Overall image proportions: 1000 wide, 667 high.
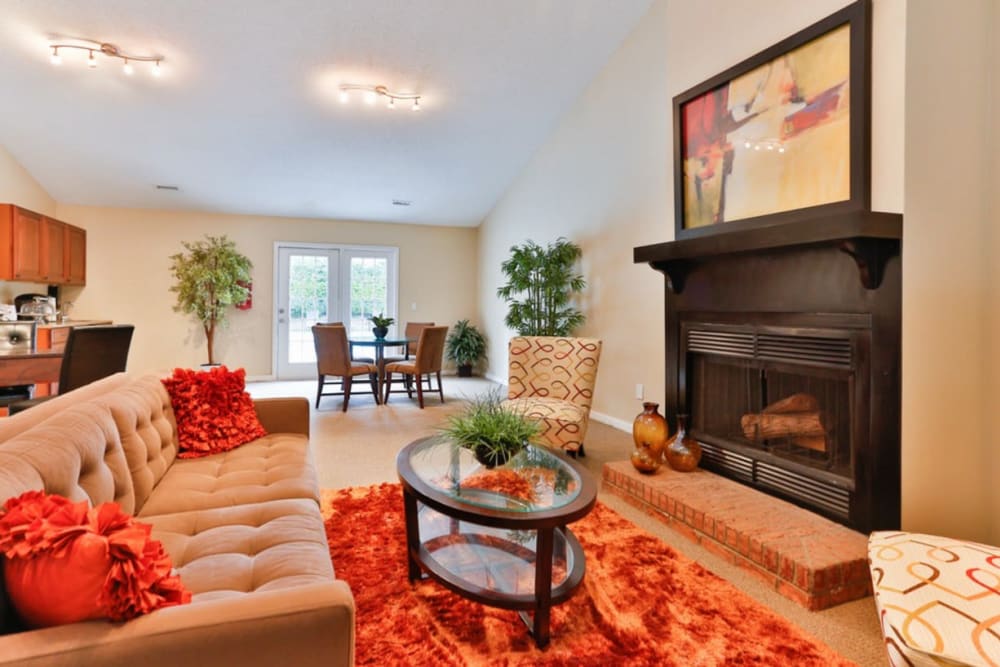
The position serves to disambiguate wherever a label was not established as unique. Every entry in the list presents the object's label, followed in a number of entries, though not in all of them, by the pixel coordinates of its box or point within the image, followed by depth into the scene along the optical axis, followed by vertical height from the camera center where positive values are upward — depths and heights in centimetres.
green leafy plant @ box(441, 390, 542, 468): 190 -41
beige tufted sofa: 78 -51
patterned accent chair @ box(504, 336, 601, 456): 333 -40
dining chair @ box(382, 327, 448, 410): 531 -35
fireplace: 199 -12
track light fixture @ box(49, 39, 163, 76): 376 +212
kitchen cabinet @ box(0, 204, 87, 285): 487 +83
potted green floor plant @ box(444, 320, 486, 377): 766 -29
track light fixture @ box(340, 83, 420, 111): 454 +219
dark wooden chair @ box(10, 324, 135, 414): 278 -18
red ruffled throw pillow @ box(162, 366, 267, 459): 221 -40
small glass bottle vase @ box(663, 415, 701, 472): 275 -67
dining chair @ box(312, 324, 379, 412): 509 -29
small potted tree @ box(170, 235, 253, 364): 643 +60
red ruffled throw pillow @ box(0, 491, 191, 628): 78 -40
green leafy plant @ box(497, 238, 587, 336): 489 +42
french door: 728 +54
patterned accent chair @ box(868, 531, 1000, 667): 108 -65
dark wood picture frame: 202 +96
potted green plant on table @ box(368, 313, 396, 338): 589 +2
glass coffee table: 152 -62
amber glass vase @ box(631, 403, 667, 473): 269 -61
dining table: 561 -19
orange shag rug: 150 -98
